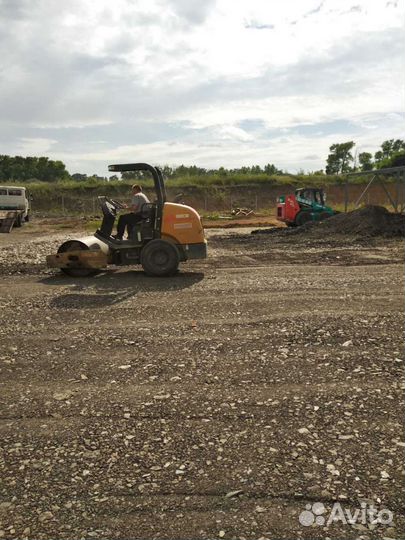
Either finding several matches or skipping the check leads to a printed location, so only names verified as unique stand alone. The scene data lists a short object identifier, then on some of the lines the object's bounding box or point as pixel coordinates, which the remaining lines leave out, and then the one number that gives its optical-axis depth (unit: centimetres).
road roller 923
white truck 2648
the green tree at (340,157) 7231
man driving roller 923
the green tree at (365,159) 7017
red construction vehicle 2277
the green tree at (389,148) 7659
